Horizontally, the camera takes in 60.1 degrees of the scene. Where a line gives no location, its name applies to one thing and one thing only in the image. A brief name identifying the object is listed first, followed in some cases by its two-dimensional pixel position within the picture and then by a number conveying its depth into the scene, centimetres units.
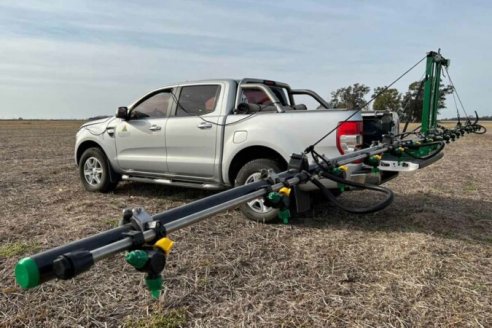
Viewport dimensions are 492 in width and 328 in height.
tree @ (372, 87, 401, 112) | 3793
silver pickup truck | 489
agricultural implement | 148
